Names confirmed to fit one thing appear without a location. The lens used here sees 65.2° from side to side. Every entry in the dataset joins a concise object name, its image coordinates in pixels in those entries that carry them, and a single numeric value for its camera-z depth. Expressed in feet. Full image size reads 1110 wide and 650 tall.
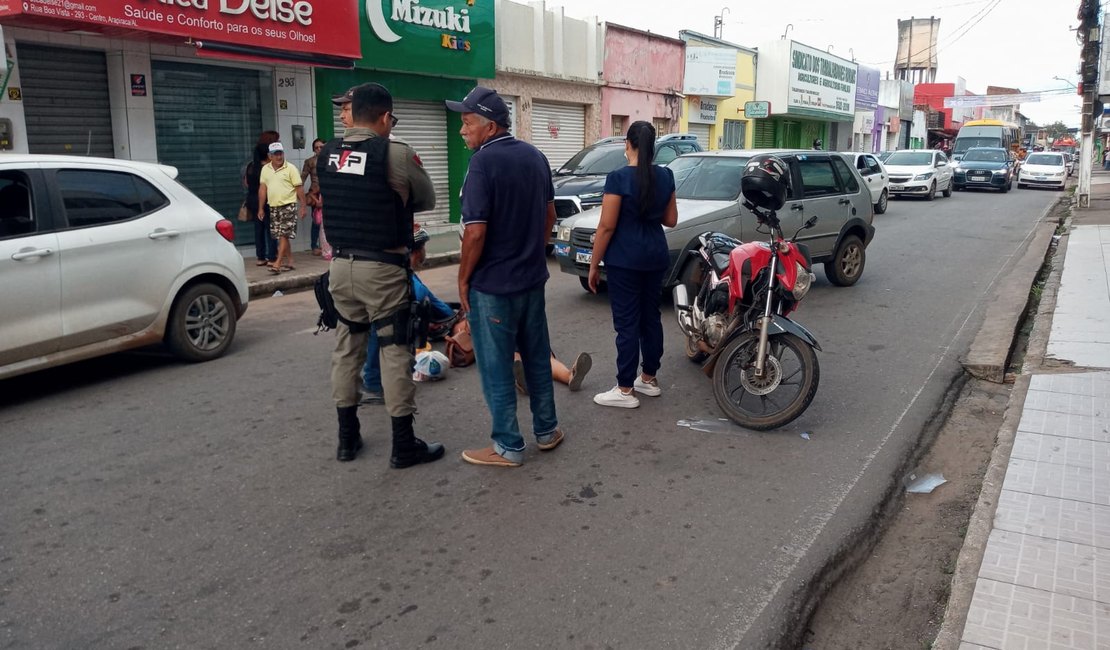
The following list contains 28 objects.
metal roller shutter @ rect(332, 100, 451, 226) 54.08
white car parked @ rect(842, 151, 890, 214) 69.13
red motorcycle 17.31
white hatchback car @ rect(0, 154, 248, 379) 18.80
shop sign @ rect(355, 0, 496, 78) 48.75
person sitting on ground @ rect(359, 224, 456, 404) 16.10
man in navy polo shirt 14.32
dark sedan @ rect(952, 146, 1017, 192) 100.94
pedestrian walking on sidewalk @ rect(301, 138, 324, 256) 41.42
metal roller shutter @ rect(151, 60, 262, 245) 39.99
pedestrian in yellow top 36.83
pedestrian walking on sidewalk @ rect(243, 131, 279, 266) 38.88
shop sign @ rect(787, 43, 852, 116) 109.50
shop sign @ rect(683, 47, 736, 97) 85.92
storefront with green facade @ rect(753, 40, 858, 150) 107.34
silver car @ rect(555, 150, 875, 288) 29.45
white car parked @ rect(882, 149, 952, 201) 85.97
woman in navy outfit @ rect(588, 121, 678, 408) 17.92
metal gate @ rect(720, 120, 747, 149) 99.40
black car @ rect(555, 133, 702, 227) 41.68
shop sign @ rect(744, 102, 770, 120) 96.43
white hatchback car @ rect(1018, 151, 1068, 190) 107.96
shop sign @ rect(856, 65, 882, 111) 141.90
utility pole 65.26
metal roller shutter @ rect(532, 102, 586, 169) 65.83
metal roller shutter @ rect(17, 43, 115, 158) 35.09
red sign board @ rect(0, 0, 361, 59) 32.65
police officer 14.47
